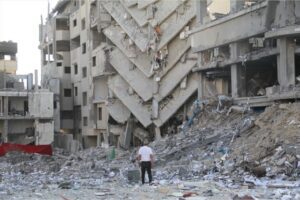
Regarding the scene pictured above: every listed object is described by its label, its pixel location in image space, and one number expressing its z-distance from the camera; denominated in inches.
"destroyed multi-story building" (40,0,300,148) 1063.0
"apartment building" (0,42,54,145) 1913.1
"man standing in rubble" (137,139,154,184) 644.7
